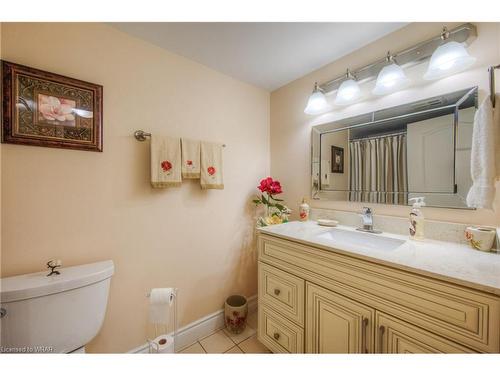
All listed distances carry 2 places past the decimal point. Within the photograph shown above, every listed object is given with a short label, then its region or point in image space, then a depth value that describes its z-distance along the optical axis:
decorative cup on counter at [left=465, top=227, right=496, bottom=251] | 0.83
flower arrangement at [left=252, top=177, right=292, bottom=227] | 1.54
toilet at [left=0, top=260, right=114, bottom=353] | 0.76
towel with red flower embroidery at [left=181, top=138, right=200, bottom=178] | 1.31
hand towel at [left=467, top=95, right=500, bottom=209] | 0.76
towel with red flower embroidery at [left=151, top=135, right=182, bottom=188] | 1.18
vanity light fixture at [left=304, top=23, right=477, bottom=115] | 0.91
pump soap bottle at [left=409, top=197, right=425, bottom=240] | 1.01
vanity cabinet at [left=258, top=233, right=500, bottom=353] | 0.60
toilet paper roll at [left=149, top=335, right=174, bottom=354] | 1.02
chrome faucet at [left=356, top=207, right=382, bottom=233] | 1.21
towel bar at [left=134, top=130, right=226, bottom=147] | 1.17
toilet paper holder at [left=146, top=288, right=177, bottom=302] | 1.06
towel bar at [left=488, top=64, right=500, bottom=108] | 0.83
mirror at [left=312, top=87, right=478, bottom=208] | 0.97
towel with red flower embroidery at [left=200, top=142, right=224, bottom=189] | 1.39
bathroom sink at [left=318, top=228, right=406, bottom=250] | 1.07
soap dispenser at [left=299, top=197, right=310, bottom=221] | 1.53
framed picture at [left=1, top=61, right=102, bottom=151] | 0.84
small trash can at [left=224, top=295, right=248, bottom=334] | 1.47
